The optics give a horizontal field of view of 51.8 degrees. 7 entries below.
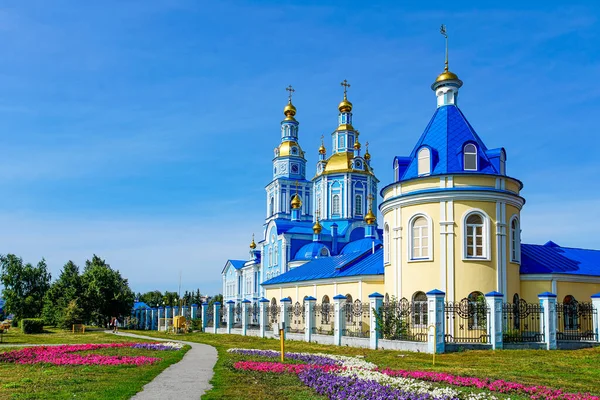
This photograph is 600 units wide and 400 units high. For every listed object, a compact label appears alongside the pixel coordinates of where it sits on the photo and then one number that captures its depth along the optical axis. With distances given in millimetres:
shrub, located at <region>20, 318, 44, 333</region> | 37753
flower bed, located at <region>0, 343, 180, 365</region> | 15477
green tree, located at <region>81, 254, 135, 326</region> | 43844
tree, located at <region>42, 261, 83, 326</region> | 43531
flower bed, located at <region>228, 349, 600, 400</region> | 9883
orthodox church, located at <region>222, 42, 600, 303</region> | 22781
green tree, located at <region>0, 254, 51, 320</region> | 53281
